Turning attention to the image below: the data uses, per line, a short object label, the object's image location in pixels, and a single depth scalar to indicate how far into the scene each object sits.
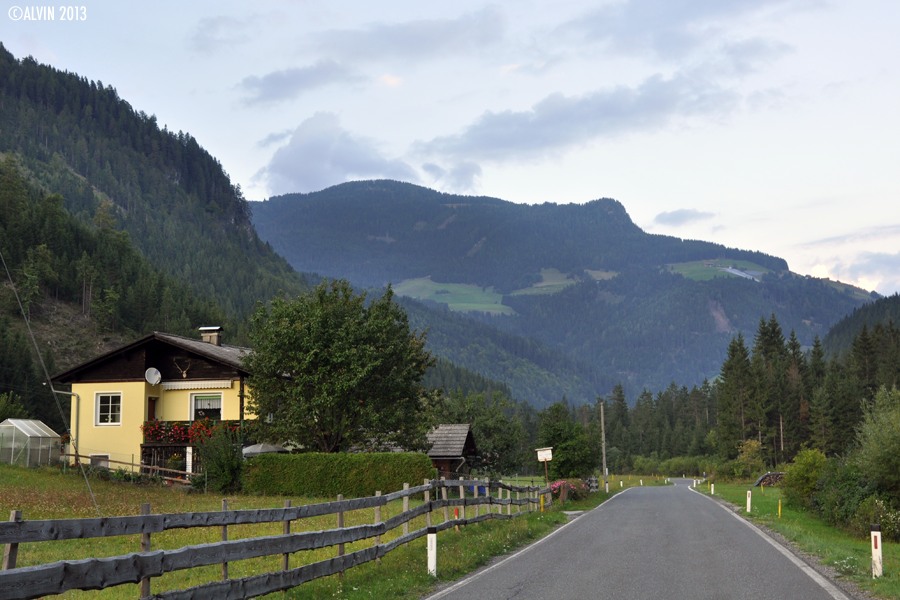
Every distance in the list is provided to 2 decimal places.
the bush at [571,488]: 46.81
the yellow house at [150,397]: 46.72
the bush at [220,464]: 41.56
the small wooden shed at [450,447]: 54.88
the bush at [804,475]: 38.91
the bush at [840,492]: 30.52
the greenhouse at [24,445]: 46.14
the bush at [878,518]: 27.55
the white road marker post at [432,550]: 15.86
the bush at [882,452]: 29.61
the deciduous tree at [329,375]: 43.91
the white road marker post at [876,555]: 15.28
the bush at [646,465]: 160.62
